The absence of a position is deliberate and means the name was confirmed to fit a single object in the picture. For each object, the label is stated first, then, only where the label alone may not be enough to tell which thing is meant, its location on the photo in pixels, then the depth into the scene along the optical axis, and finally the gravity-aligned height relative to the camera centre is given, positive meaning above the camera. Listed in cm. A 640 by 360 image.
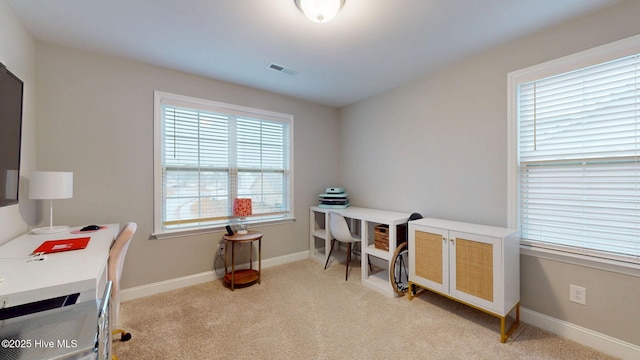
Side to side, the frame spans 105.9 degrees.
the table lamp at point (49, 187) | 177 -4
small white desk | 262 -76
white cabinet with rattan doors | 187 -71
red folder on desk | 143 -40
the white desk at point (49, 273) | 95 -42
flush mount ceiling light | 154 +112
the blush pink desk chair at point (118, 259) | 162 -53
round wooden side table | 269 -110
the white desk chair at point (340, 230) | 295 -61
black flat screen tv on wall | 138 +29
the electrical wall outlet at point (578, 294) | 180 -86
